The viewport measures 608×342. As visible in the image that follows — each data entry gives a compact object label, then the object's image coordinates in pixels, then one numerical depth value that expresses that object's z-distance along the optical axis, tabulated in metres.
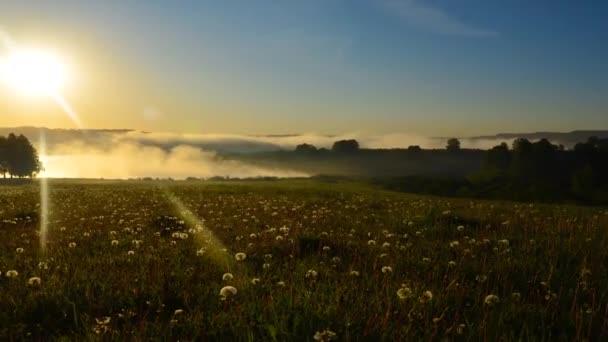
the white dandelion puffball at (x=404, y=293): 4.30
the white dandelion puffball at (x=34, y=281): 5.32
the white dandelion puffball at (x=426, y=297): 4.38
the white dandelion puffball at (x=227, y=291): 4.31
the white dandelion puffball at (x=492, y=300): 4.46
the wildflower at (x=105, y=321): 3.85
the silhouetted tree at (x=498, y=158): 155.51
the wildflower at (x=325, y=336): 3.13
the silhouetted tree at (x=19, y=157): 112.00
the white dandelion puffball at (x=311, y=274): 5.54
